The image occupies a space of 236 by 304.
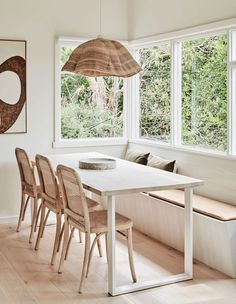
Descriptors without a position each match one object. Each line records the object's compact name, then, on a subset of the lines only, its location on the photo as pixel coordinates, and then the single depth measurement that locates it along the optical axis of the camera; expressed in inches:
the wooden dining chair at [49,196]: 164.6
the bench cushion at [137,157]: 225.2
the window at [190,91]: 186.4
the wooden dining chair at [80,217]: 142.6
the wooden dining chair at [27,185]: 190.2
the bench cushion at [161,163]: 207.3
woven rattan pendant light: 153.8
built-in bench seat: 153.8
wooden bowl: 174.4
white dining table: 140.5
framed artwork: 220.5
